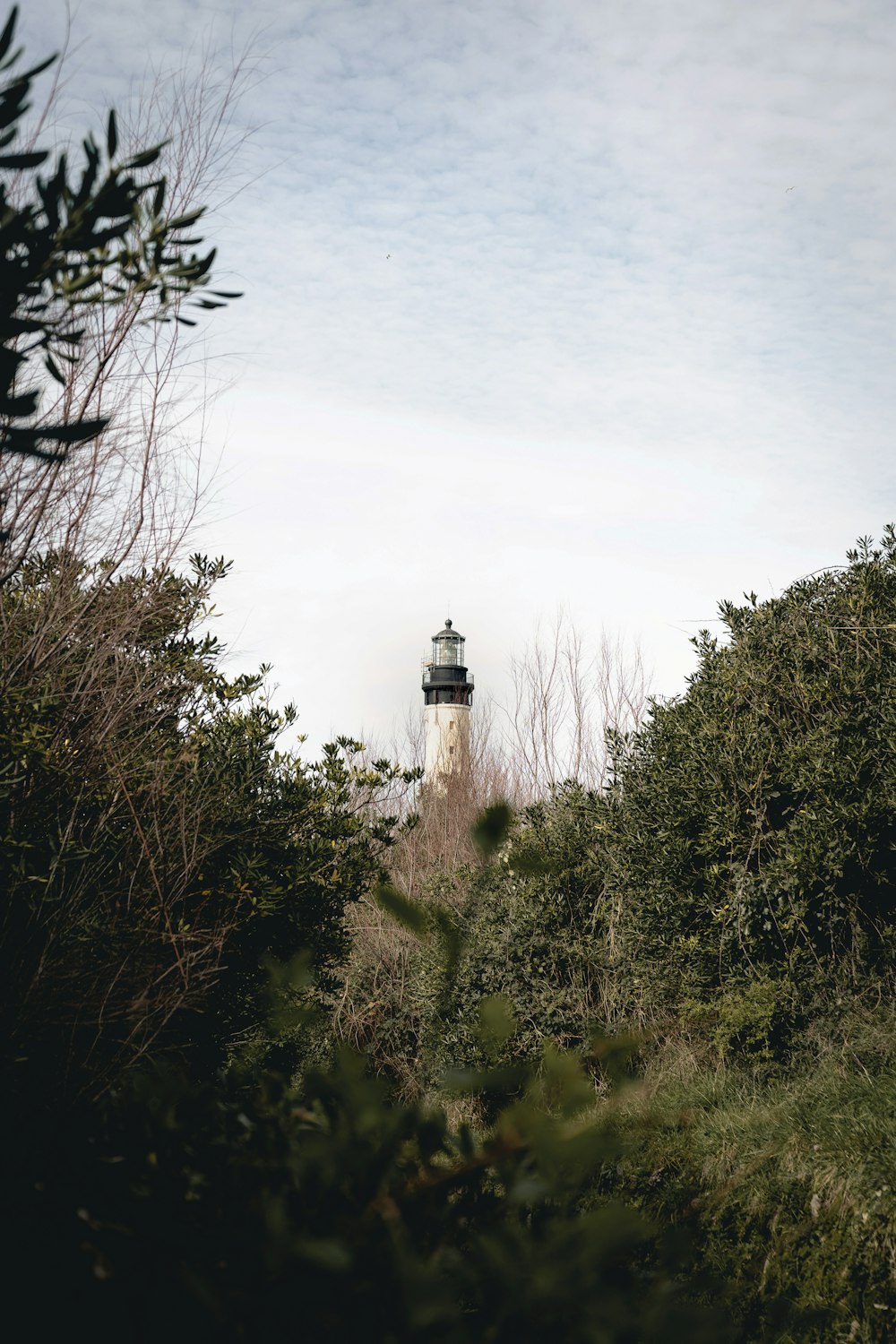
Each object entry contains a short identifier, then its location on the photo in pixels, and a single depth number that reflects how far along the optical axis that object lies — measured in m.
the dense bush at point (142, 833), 4.68
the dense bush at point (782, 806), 7.38
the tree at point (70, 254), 1.75
